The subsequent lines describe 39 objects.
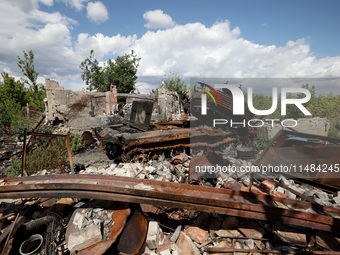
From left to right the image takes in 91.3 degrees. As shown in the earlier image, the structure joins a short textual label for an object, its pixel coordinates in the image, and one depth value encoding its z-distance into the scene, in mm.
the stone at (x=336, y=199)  3205
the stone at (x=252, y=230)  2365
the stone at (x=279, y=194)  3296
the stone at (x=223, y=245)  2264
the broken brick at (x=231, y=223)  2516
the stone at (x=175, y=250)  2157
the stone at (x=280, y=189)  3600
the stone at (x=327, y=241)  2145
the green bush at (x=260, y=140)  7711
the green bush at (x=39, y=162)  4802
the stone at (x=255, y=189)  3575
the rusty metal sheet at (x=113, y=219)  1935
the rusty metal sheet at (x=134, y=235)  2090
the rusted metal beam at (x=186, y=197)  2162
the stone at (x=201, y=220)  2573
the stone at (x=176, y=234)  2386
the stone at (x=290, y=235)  2270
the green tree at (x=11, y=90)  21038
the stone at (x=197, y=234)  2362
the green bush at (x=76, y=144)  7361
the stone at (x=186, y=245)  2182
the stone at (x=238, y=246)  2194
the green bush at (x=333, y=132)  11883
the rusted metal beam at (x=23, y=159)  3077
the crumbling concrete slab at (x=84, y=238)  1930
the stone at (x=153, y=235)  2271
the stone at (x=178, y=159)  5344
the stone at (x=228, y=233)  2401
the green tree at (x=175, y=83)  26408
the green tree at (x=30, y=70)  23375
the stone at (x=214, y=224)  2523
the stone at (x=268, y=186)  3539
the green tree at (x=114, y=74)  22203
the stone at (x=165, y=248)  2195
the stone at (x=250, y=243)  2222
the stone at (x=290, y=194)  3390
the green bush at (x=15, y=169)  4713
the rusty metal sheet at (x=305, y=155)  3687
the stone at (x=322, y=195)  3377
